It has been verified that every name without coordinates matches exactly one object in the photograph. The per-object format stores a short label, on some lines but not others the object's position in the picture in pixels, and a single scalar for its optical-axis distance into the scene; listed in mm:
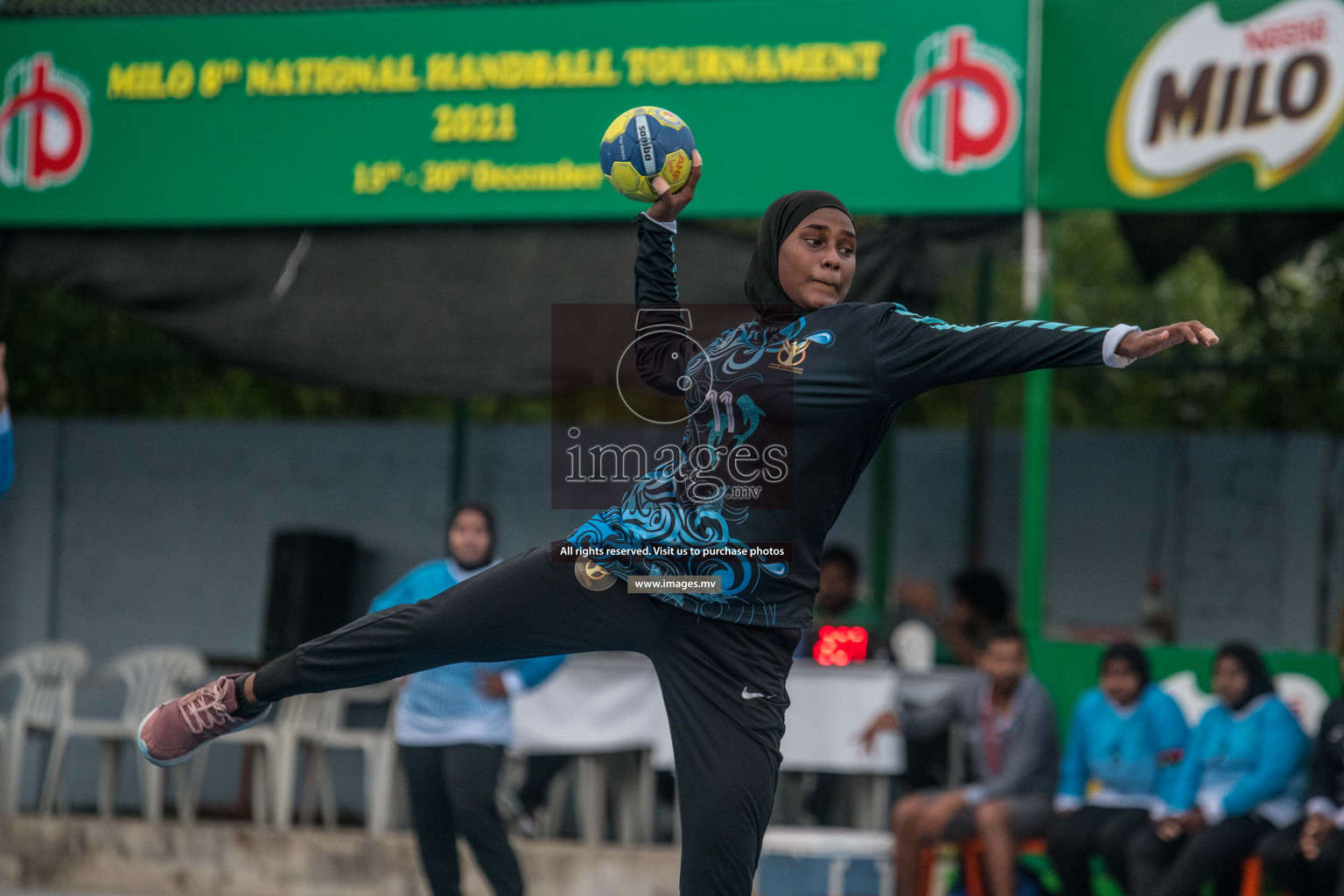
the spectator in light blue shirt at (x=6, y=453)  11492
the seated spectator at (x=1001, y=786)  15344
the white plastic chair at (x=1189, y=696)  15687
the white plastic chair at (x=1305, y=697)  15336
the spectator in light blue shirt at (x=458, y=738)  13562
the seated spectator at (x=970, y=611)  19453
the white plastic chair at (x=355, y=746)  17828
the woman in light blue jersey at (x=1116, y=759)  15148
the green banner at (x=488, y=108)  16453
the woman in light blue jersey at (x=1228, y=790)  14570
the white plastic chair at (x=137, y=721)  18578
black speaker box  21203
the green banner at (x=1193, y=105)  15383
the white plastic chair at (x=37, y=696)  18937
